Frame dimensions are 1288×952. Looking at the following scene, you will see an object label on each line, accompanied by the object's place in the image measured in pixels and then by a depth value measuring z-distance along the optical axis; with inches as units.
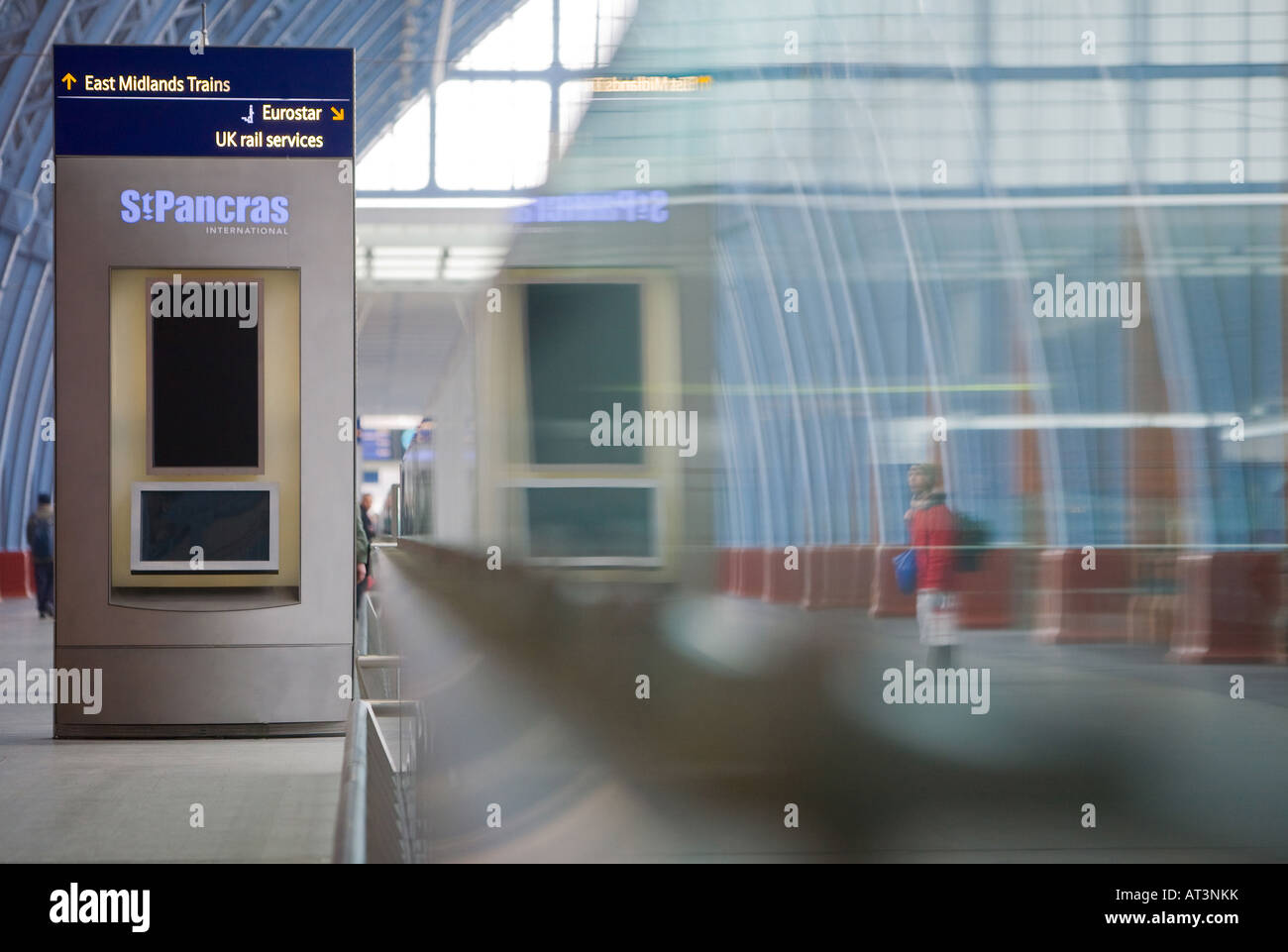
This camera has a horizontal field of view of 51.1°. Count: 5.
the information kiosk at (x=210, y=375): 327.6
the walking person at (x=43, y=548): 773.3
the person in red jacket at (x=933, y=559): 387.2
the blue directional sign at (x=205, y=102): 333.7
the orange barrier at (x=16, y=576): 1050.7
